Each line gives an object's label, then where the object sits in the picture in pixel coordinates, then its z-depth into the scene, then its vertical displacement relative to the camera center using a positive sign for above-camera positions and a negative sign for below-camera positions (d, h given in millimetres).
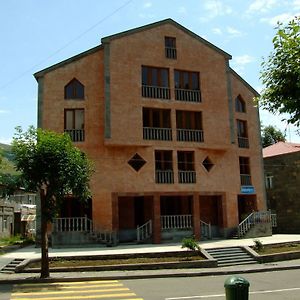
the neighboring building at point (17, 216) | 39656 +814
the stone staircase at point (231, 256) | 21133 -1866
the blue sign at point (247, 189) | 31431 +1960
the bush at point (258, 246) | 22906 -1500
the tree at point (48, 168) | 16953 +2110
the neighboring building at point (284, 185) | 36162 +2554
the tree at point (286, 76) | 7430 +2398
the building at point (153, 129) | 27266 +5783
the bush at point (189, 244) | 21312 -1196
